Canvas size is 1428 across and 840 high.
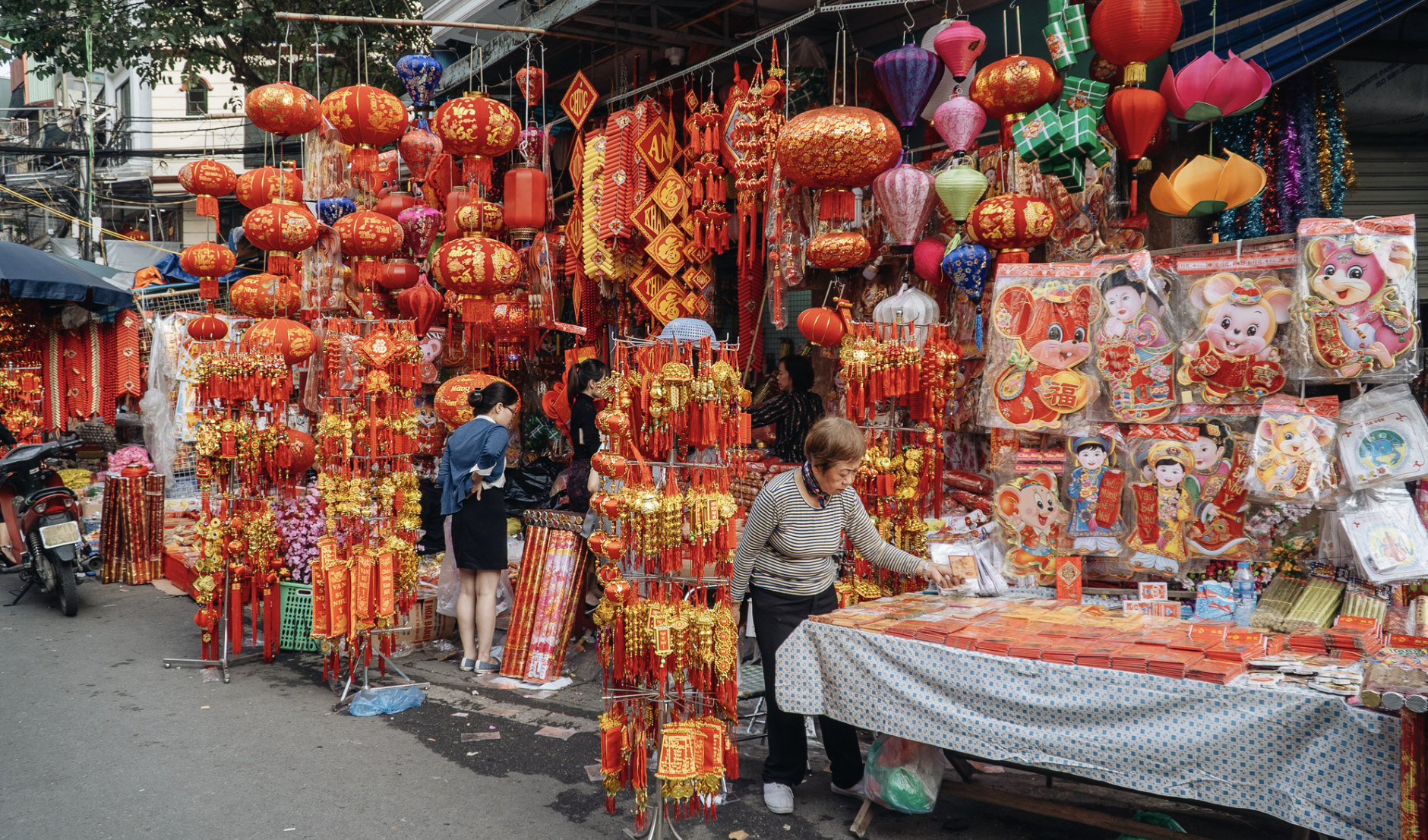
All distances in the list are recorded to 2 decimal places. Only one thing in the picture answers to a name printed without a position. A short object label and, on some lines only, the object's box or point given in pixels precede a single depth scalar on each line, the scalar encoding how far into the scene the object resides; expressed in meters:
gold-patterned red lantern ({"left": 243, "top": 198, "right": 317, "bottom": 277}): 6.02
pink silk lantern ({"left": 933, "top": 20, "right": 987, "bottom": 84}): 4.71
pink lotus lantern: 3.88
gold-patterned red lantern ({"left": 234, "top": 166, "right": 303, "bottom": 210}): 6.54
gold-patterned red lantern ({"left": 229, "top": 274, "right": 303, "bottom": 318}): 7.02
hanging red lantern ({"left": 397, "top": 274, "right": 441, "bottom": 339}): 7.50
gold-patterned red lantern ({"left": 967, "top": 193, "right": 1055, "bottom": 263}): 4.46
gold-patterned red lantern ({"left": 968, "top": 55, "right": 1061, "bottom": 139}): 4.45
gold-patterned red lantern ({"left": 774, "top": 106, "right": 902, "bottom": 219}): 4.71
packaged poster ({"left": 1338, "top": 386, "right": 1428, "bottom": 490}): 3.34
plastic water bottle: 3.57
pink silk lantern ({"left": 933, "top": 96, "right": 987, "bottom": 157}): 4.77
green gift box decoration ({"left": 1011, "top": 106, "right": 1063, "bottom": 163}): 4.25
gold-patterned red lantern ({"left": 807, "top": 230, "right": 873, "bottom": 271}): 5.30
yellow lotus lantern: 4.00
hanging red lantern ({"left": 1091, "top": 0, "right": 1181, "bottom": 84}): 3.98
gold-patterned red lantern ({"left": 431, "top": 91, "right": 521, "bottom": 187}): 6.24
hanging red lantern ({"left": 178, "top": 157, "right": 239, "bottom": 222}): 6.98
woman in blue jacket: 5.33
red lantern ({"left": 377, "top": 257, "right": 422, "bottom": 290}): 7.28
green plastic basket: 5.87
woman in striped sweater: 3.47
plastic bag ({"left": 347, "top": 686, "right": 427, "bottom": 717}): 4.85
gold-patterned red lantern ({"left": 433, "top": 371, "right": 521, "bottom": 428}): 6.32
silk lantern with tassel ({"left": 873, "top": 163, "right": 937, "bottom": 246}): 5.00
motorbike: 6.98
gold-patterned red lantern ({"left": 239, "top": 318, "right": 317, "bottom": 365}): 6.25
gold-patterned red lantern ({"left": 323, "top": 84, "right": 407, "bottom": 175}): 6.22
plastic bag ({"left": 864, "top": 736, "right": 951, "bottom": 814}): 3.37
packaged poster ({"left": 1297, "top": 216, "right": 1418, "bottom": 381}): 3.34
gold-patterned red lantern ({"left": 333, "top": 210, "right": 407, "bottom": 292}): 6.80
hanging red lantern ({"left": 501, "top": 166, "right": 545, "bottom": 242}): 6.94
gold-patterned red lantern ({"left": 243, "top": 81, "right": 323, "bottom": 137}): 6.03
